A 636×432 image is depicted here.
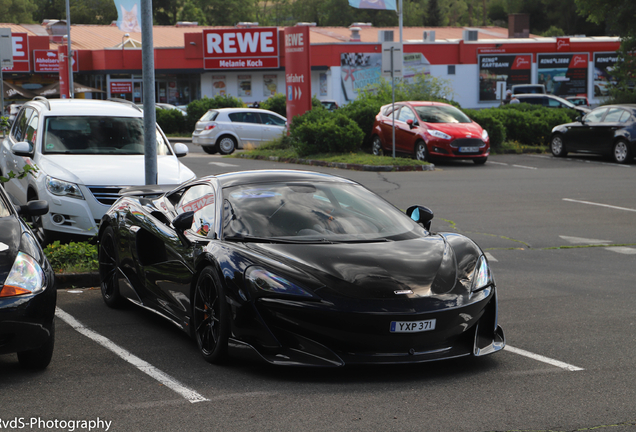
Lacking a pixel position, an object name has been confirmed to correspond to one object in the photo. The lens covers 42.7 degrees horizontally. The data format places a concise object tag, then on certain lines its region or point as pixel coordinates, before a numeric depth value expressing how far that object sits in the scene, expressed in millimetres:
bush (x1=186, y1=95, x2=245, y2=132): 37719
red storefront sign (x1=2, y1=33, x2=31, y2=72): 50906
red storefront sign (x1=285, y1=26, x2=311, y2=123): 26578
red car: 22562
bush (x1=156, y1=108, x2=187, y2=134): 39281
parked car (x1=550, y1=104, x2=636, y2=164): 23109
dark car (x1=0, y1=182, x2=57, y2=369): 4980
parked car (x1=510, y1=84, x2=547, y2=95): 45031
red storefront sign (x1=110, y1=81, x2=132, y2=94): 51344
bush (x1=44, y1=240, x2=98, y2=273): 8586
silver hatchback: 28391
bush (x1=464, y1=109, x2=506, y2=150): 26375
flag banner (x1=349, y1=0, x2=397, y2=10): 31711
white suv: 9695
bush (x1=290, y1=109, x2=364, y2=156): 24203
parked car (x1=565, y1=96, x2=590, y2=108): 44691
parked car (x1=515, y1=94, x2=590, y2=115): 37656
